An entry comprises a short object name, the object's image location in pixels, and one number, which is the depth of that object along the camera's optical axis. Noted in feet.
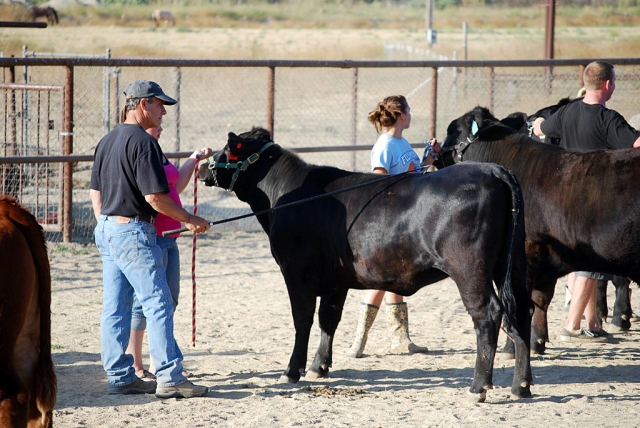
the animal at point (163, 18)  296.92
